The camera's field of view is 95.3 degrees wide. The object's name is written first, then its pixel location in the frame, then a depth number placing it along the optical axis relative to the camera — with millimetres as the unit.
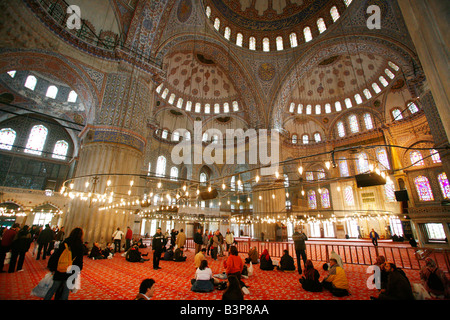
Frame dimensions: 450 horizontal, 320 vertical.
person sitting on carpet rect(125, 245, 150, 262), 6832
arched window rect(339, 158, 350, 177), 18841
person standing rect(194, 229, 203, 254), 7624
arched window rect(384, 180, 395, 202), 16550
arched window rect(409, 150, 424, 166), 15594
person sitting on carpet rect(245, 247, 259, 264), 7012
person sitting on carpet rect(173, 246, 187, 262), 7324
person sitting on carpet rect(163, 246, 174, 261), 7426
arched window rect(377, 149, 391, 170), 17078
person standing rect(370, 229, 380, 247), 10391
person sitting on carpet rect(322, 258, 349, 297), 3713
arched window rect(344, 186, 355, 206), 18172
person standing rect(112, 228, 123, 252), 7684
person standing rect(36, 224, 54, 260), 6605
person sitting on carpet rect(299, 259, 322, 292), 3977
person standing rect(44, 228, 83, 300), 2570
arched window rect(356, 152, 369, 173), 17906
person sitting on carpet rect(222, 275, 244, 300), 2562
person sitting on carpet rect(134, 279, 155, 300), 2247
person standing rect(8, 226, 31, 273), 4691
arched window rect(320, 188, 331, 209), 19250
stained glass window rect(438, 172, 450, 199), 13702
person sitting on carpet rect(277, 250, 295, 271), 5754
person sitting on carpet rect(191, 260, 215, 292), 3848
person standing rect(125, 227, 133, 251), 8430
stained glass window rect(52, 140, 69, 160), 16609
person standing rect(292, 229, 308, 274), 5648
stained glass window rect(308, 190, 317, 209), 20062
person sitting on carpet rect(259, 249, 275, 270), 5941
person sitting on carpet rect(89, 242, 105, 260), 6820
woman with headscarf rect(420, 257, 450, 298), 3337
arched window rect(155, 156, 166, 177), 18025
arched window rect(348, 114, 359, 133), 18438
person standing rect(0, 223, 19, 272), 4645
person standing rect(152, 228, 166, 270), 5547
